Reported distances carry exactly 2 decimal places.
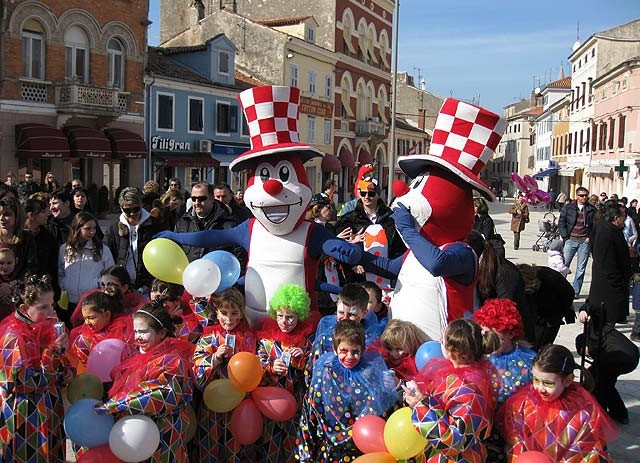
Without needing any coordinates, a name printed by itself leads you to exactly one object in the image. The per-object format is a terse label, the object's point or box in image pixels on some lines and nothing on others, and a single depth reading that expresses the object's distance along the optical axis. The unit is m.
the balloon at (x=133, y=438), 3.10
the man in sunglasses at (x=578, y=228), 9.88
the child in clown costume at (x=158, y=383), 3.18
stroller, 15.36
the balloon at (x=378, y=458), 3.08
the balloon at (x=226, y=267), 4.22
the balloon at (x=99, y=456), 3.21
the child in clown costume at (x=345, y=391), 3.31
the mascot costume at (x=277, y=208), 4.25
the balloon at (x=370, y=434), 3.12
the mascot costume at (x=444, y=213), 3.88
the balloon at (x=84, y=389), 3.50
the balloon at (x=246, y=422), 3.62
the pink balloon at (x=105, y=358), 3.60
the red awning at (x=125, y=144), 20.08
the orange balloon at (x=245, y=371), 3.50
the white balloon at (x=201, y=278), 3.98
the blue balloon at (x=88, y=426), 3.18
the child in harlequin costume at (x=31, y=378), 3.34
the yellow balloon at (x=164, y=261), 4.31
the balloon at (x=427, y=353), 3.31
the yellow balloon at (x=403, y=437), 2.88
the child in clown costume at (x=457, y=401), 2.77
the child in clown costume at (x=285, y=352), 3.75
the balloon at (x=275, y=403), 3.61
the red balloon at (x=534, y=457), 2.74
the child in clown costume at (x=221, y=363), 3.68
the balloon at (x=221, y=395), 3.54
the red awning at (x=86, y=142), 18.69
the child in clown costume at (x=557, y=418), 2.79
